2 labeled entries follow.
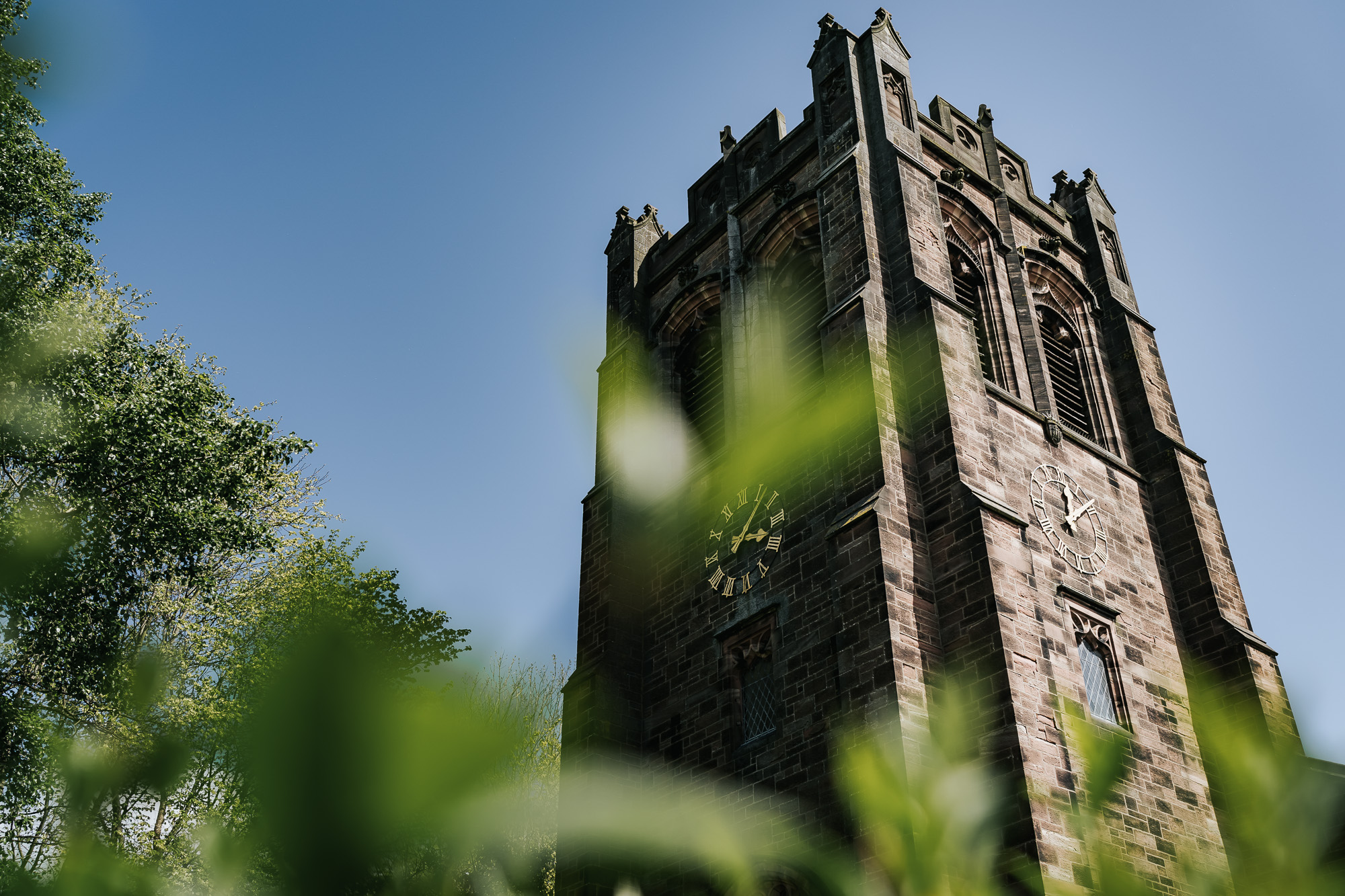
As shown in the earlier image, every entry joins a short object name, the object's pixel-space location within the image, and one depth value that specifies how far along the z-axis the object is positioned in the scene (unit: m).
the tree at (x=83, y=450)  14.17
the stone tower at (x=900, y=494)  12.21
